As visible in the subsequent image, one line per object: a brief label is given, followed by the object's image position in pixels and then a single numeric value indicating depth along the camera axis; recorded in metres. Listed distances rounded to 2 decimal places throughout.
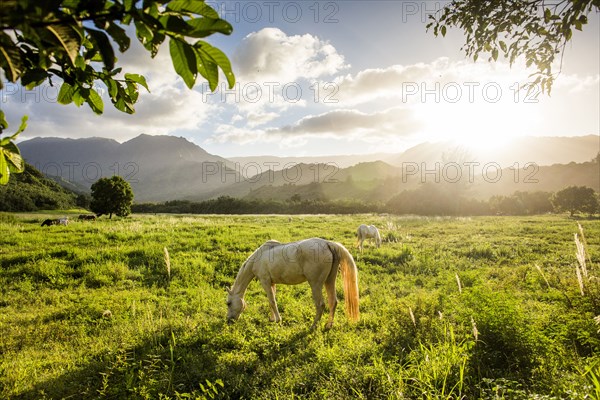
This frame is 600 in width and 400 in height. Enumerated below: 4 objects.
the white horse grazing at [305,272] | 6.80
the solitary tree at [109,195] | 35.62
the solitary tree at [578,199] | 47.19
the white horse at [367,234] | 16.06
